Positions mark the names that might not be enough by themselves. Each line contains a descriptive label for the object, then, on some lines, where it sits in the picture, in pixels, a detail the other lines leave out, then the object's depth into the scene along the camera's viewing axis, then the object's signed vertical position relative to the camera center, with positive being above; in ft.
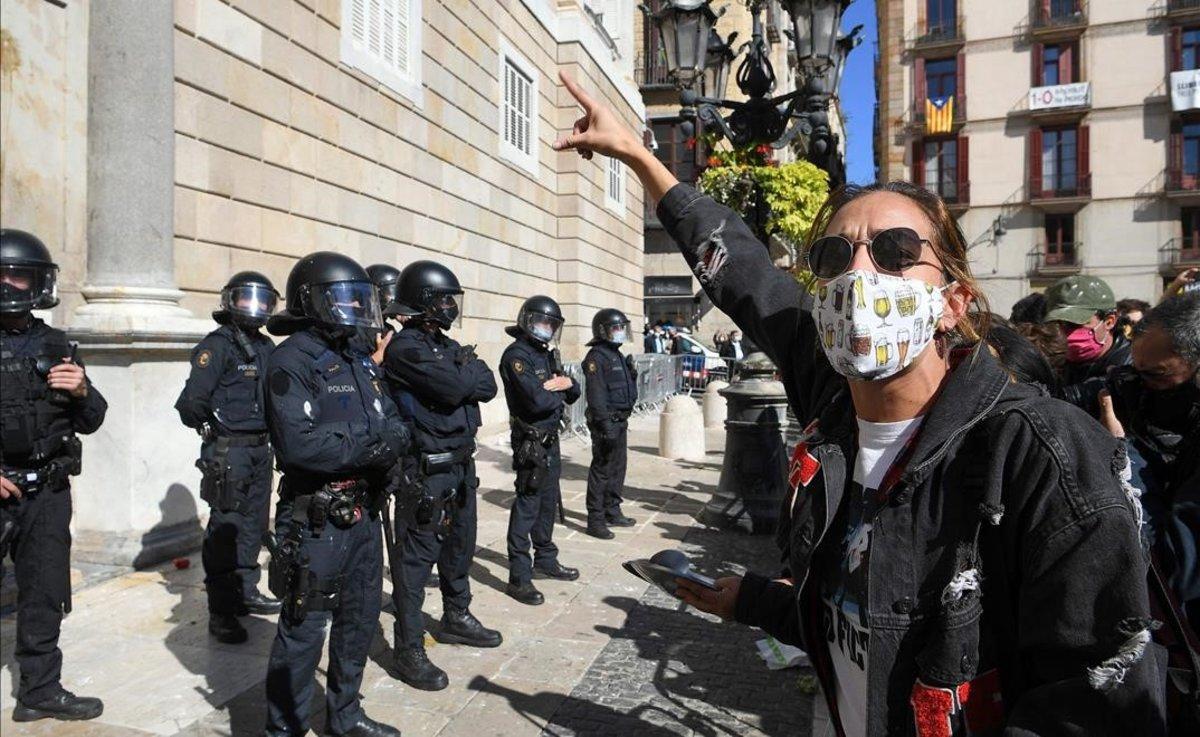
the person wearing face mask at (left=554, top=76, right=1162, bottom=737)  3.60 -0.78
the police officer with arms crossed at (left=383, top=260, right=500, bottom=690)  14.61 -1.28
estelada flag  116.37 +39.45
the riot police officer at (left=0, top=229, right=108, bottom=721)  12.01 -1.39
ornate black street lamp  21.65 +9.02
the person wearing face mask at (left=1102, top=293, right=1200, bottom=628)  7.63 -0.34
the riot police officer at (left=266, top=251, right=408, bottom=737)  10.75 -1.58
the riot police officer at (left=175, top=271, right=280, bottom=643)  15.89 -1.39
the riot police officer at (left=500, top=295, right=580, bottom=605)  18.66 -1.50
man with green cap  13.74 +1.08
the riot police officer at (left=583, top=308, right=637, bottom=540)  24.21 -1.06
